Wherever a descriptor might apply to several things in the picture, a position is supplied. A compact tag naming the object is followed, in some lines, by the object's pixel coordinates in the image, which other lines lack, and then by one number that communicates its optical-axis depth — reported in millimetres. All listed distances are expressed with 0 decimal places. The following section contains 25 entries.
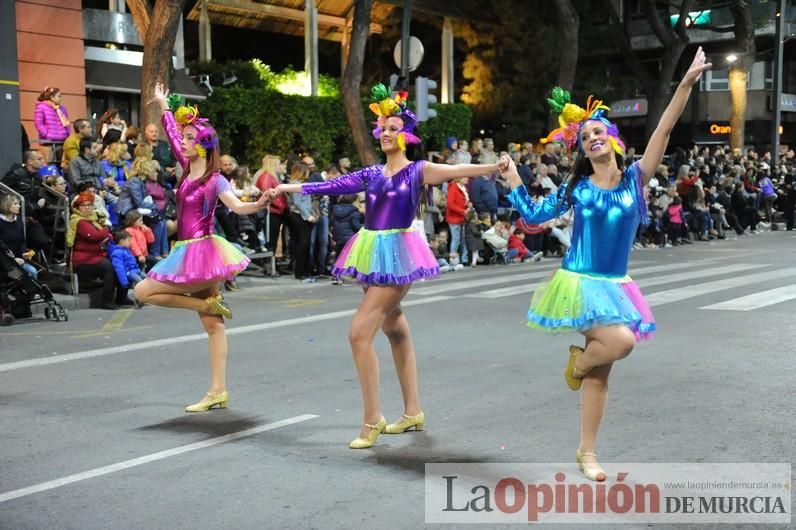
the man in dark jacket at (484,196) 19453
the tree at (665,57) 33375
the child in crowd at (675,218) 23938
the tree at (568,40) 28594
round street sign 19594
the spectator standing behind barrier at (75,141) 14914
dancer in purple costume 6172
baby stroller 11805
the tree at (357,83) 21547
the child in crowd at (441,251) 18344
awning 23906
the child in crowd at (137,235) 13803
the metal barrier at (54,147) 16547
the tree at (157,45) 17109
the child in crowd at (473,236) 19062
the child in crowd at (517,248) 19969
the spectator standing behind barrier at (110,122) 16438
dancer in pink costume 7266
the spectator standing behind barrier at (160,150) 16016
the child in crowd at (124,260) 13336
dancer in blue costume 5371
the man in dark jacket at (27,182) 14172
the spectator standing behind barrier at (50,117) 16297
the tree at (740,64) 33406
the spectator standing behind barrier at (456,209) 18656
